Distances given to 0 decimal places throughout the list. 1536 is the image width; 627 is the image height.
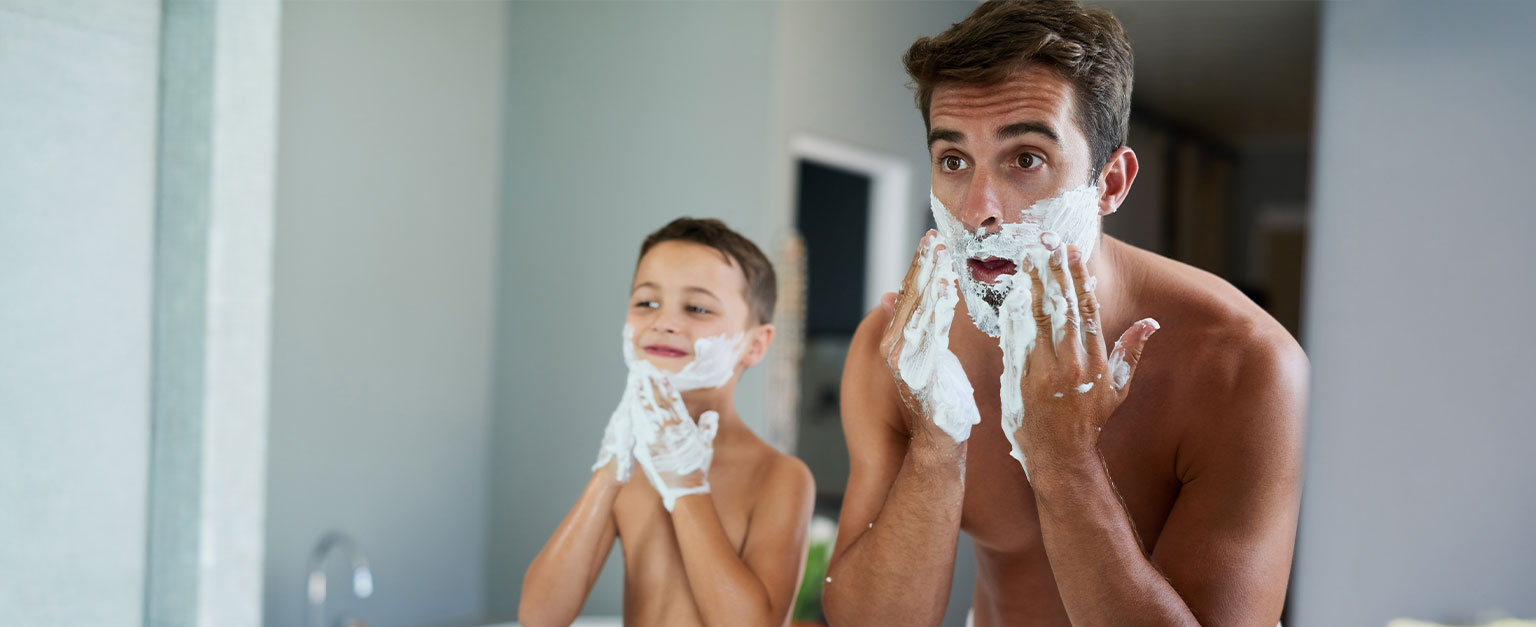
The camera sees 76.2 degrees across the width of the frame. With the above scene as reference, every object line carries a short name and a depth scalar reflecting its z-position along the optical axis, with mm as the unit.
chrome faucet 1538
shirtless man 690
